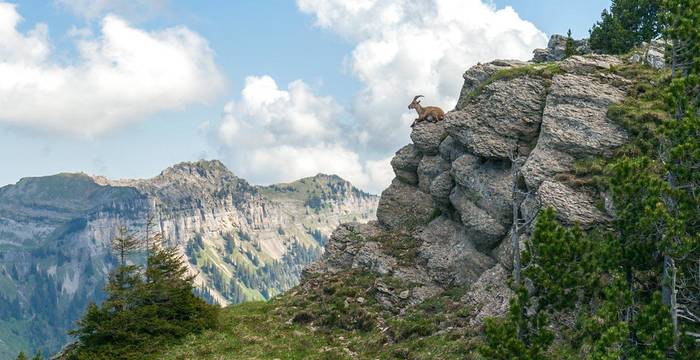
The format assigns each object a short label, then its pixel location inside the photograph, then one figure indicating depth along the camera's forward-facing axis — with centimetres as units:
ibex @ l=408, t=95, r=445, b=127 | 6159
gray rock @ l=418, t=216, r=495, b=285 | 4766
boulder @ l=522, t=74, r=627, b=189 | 4219
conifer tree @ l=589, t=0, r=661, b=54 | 6838
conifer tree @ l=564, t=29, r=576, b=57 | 6638
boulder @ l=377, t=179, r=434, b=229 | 5891
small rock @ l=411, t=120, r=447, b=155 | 5978
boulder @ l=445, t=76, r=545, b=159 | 4864
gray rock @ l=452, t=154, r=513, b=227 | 4599
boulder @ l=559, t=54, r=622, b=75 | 4972
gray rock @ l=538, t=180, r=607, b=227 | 3702
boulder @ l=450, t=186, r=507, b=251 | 4591
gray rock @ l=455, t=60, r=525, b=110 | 6081
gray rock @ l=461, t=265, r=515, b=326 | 3892
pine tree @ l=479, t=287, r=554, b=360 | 2770
